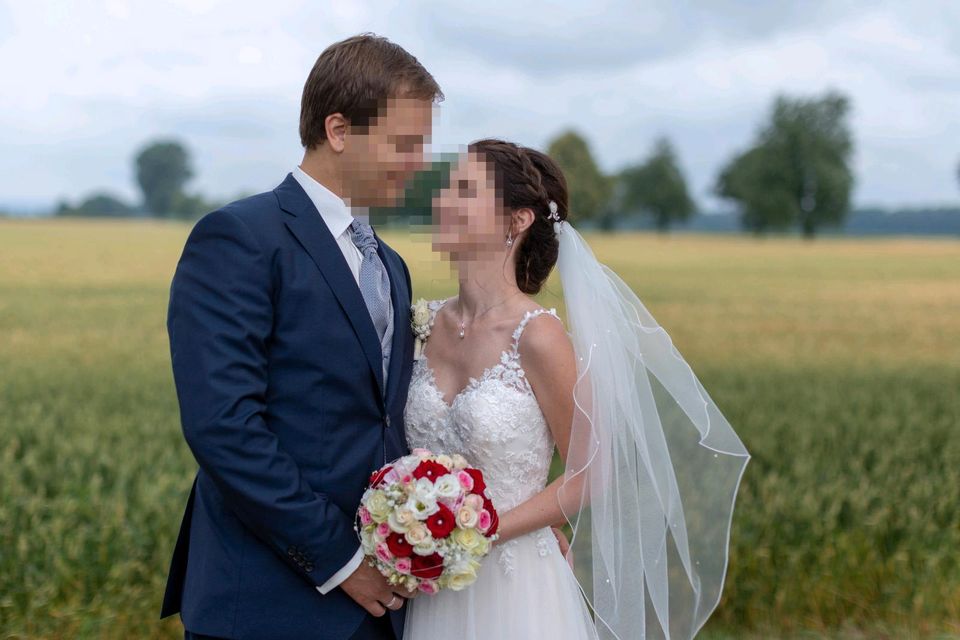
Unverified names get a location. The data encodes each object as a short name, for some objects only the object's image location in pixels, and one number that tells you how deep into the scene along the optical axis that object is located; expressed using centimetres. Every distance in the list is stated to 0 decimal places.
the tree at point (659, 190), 10088
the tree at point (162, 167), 7656
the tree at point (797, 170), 9650
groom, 262
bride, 323
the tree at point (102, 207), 6291
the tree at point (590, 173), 7881
